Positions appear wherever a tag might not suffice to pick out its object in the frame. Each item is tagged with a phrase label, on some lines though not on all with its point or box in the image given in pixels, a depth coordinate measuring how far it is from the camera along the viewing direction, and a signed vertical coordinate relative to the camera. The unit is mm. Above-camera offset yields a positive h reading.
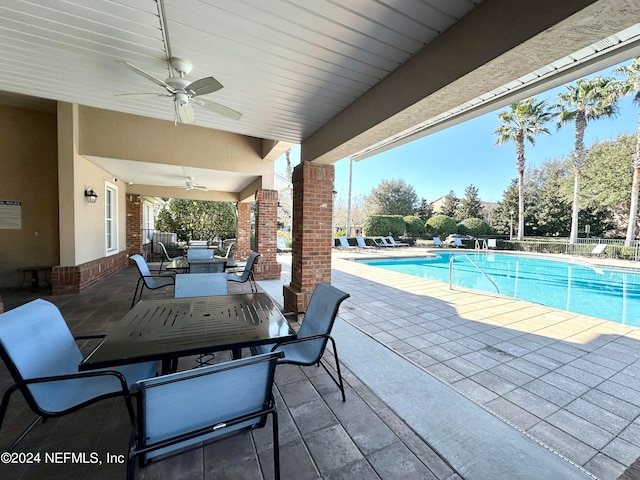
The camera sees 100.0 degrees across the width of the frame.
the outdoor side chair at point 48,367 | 1363 -836
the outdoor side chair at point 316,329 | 2125 -882
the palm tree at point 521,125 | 16406 +6782
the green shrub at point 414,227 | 22016 +197
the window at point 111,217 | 7297 +135
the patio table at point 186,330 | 1513 -726
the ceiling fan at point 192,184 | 7881 +1250
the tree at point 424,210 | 28366 +2058
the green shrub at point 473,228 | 22375 +242
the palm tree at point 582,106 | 13594 +6703
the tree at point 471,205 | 26438 +2523
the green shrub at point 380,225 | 20406 +231
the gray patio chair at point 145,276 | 4543 -917
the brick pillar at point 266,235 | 7109 -246
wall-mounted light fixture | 5755 +575
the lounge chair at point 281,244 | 13673 -914
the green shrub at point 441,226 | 22297 +316
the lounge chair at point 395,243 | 18128 -1031
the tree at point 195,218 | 13500 +288
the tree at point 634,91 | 12109 +6570
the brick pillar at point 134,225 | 9500 -83
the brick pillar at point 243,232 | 10492 -273
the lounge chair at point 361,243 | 16406 -920
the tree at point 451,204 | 27719 +2697
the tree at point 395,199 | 28719 +3196
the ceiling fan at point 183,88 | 2369 +1260
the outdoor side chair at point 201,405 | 1106 -840
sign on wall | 5570 +113
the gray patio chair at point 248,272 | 5348 -963
